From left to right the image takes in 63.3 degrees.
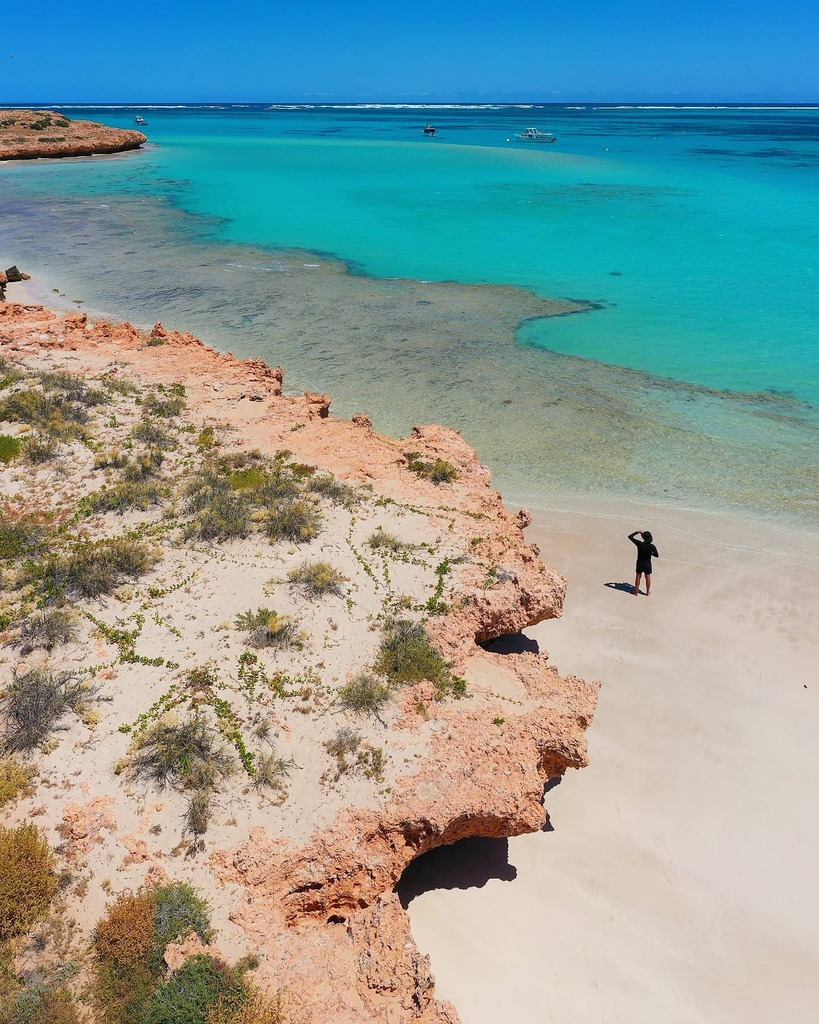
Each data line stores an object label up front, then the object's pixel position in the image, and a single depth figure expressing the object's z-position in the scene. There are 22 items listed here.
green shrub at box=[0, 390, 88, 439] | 13.22
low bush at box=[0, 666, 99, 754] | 7.39
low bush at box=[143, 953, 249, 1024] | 5.36
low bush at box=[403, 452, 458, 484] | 12.41
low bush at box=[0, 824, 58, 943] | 5.89
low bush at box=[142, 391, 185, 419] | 14.27
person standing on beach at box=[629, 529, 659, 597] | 11.85
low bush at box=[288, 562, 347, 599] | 9.50
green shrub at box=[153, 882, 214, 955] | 5.88
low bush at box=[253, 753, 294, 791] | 7.09
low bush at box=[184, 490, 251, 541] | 10.49
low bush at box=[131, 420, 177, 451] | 13.11
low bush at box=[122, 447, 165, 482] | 11.97
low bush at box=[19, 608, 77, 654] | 8.59
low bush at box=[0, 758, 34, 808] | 6.90
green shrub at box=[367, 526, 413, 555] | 10.44
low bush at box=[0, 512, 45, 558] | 10.18
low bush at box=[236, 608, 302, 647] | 8.70
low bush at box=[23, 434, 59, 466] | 12.39
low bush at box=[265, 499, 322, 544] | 10.53
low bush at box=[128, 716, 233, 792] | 7.09
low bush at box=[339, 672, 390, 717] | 7.92
